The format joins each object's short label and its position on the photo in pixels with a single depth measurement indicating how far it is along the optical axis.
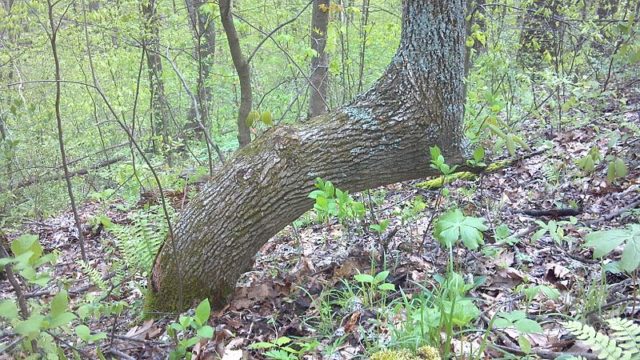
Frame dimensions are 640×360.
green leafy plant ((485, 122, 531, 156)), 3.13
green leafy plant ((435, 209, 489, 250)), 2.29
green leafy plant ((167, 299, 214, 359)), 2.13
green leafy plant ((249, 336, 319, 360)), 2.22
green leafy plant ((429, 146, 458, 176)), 2.86
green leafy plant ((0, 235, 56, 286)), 1.55
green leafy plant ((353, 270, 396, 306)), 2.46
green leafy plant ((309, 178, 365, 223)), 2.77
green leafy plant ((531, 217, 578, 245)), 2.72
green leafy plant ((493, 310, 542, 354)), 1.76
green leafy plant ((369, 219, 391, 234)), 3.07
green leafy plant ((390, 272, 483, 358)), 1.94
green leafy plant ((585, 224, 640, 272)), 1.73
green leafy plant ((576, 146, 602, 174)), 3.07
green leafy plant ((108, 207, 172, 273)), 4.22
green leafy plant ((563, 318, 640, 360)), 1.60
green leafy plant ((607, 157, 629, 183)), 2.82
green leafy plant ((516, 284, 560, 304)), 2.20
